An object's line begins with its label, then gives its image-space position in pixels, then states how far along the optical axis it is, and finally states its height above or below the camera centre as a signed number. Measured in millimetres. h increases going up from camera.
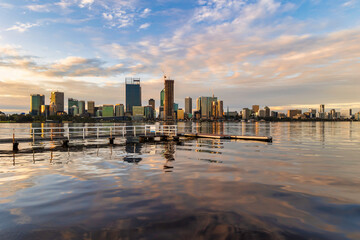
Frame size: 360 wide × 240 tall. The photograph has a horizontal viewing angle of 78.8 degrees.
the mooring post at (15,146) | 26228 -3106
